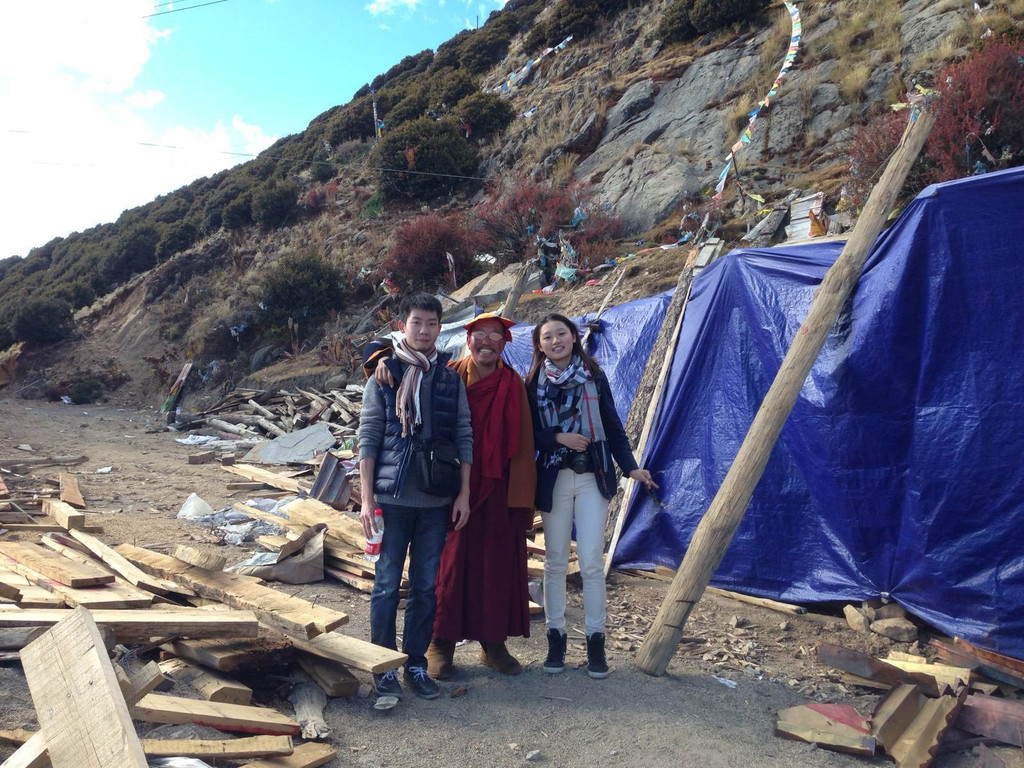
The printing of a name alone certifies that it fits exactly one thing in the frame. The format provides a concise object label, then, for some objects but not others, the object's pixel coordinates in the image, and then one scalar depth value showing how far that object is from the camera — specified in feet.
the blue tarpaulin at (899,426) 11.69
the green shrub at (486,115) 81.00
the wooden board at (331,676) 9.99
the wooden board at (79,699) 6.59
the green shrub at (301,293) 63.31
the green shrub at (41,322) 77.00
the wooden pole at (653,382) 17.62
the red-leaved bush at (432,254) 57.16
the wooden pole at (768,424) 11.93
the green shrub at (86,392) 66.49
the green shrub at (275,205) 89.40
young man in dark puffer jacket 10.46
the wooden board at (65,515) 17.66
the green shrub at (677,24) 68.69
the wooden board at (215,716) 8.24
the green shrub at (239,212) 93.76
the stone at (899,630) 12.57
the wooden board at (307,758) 8.02
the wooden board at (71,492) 22.58
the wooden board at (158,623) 9.63
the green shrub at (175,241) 98.78
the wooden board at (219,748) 7.65
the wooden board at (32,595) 10.74
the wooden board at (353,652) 9.61
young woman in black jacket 11.41
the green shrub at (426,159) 77.25
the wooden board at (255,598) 10.15
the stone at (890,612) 12.92
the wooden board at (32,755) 6.80
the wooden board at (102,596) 10.50
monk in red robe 11.25
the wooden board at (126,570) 12.17
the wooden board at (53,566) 11.85
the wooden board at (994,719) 9.28
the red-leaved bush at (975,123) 26.04
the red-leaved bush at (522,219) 51.90
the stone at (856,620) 13.14
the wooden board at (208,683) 9.21
